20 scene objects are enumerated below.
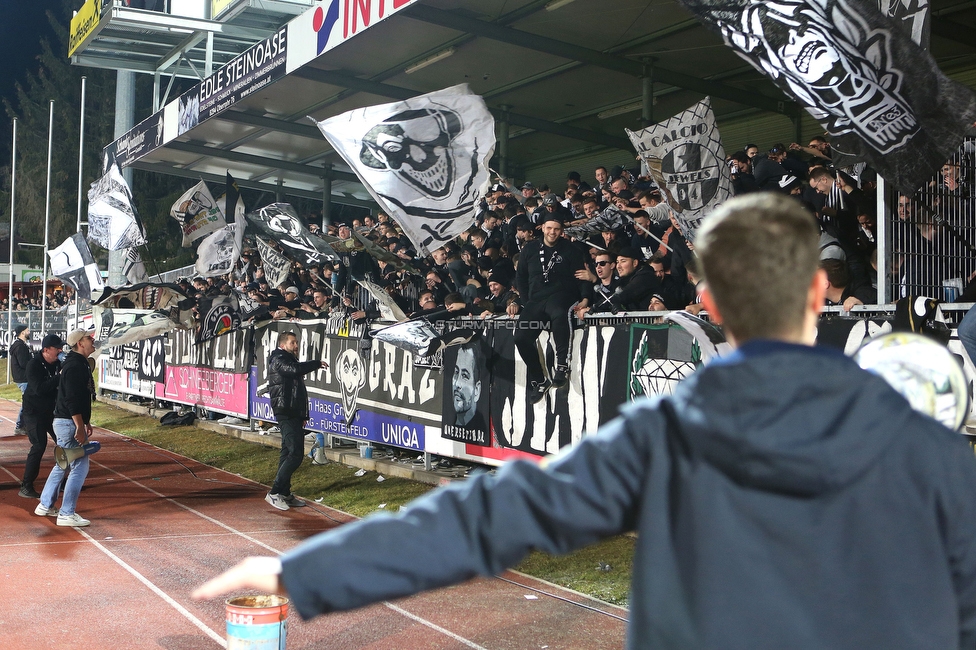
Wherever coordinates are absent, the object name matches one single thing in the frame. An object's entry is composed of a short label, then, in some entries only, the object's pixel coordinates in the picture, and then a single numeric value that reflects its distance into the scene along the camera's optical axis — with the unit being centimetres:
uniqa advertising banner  1304
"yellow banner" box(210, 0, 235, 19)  3154
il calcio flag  875
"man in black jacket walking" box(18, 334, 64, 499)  1252
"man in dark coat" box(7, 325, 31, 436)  1681
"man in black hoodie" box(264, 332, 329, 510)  1223
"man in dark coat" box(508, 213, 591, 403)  1015
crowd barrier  908
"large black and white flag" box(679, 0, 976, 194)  647
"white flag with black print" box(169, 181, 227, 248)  2031
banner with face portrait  1171
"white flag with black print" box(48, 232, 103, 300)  2261
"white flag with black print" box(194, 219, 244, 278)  1872
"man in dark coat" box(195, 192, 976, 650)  156
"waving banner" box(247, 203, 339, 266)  1454
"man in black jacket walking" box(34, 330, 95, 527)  1080
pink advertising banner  1894
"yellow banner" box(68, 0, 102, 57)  3401
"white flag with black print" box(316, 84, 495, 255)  1045
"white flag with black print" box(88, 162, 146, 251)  2109
